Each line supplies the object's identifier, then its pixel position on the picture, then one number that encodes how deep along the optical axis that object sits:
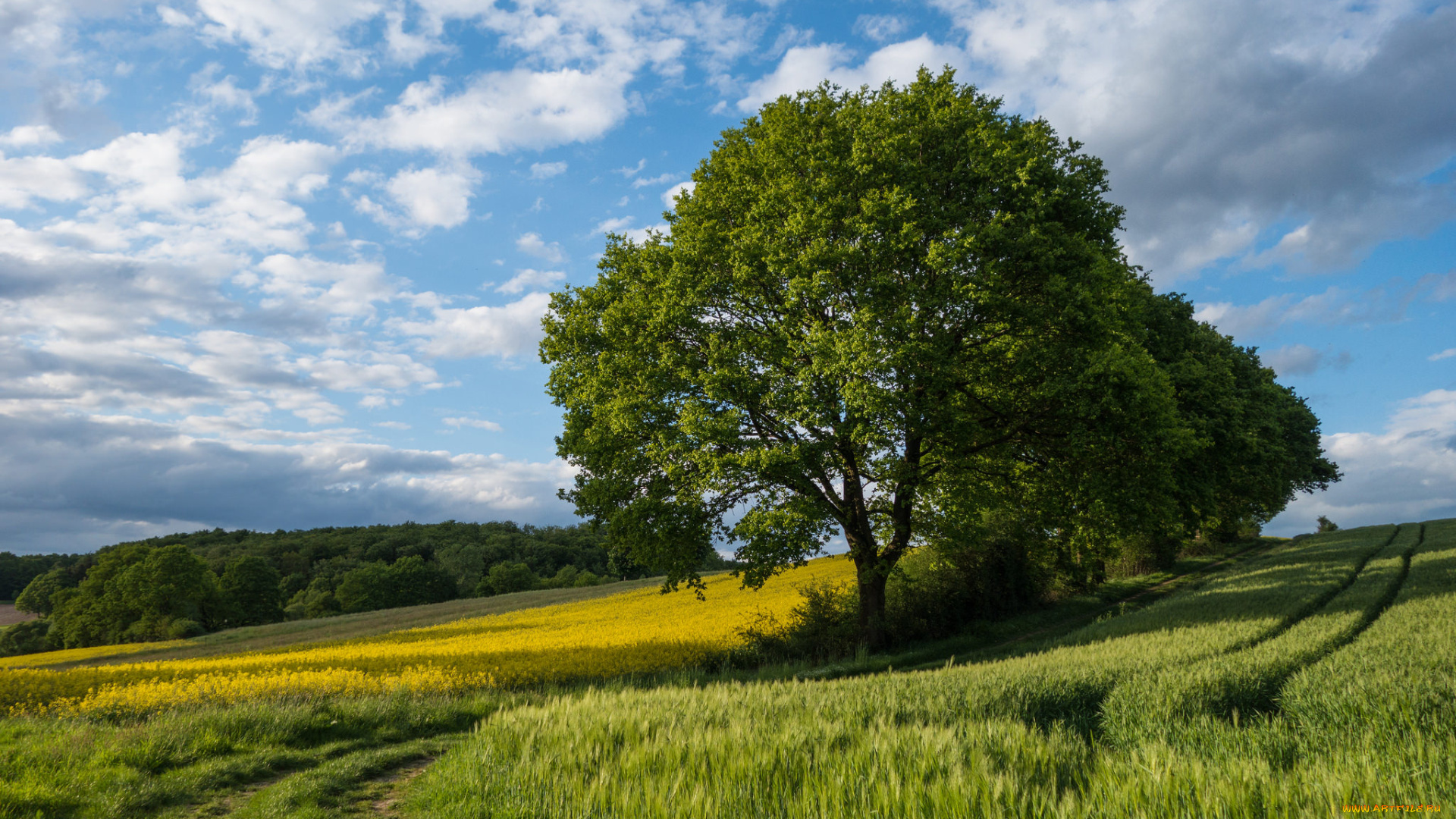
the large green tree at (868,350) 16.41
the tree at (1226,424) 27.00
